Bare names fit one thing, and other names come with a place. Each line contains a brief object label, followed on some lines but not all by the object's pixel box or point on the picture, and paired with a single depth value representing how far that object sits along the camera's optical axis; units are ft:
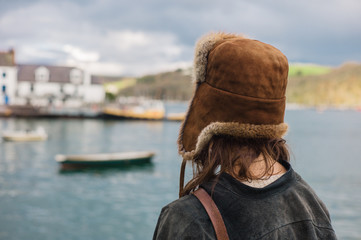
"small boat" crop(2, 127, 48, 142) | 139.23
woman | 4.26
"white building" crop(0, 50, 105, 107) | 226.38
